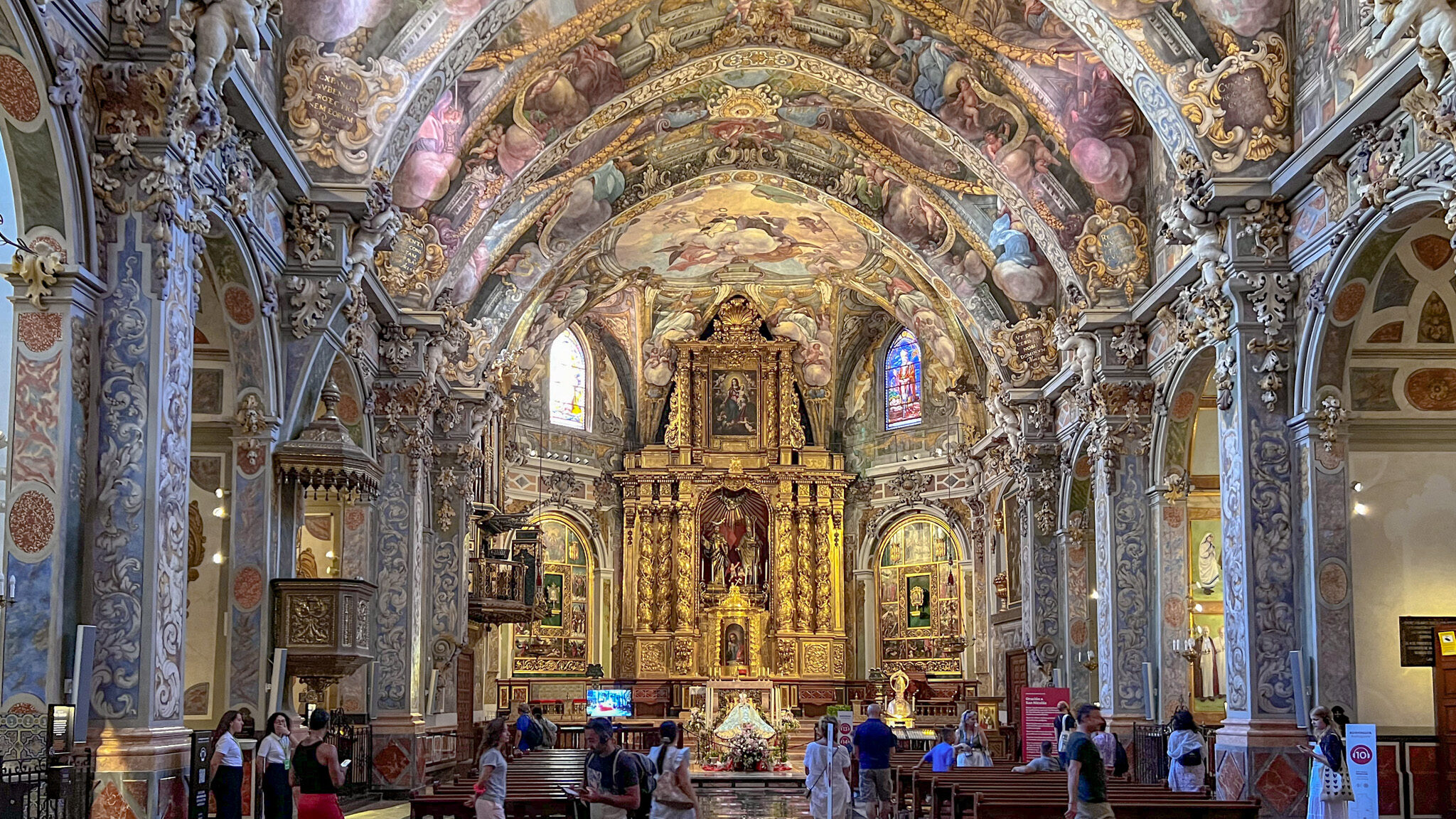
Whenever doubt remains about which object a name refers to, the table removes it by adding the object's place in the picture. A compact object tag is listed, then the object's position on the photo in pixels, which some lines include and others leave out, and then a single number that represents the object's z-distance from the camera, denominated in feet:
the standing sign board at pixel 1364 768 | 39.01
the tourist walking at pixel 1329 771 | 40.19
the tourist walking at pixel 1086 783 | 32.53
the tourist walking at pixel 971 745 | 57.77
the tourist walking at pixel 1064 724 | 54.90
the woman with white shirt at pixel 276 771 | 36.40
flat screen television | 106.11
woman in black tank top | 32.42
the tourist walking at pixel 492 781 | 34.63
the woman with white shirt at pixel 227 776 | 37.50
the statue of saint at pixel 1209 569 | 73.41
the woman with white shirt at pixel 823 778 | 51.60
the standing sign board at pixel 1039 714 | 67.51
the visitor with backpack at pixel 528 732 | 72.02
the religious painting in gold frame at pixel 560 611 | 114.11
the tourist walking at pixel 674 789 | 34.99
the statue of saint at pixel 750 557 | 122.72
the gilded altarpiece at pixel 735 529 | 119.24
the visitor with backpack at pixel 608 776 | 33.86
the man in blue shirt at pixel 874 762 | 52.70
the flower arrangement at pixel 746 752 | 80.38
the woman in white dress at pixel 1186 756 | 48.60
